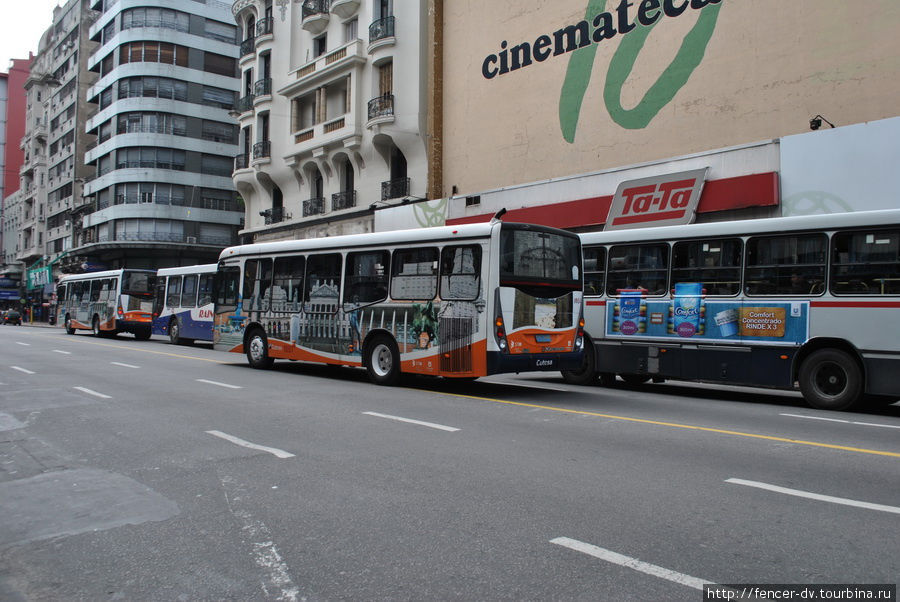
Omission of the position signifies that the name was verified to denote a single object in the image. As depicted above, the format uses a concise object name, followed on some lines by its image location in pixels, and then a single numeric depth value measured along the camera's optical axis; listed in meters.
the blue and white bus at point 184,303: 26.75
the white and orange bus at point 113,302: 30.81
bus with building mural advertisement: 11.64
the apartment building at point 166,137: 56.31
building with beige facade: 16.92
